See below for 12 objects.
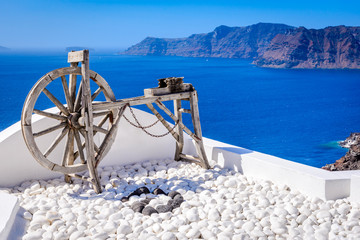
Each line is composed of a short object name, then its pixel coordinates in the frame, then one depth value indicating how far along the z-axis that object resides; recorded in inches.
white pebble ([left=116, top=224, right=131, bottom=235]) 143.2
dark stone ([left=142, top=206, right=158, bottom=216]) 161.2
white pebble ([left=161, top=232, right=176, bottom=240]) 136.0
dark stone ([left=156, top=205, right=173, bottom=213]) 162.7
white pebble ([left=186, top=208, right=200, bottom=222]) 152.9
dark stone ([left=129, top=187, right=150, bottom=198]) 183.6
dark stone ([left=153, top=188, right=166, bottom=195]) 184.7
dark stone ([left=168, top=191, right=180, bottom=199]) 179.8
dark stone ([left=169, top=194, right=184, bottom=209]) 168.6
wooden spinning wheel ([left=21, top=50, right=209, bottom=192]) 181.0
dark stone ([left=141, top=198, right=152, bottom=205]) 173.1
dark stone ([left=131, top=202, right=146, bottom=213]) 164.6
